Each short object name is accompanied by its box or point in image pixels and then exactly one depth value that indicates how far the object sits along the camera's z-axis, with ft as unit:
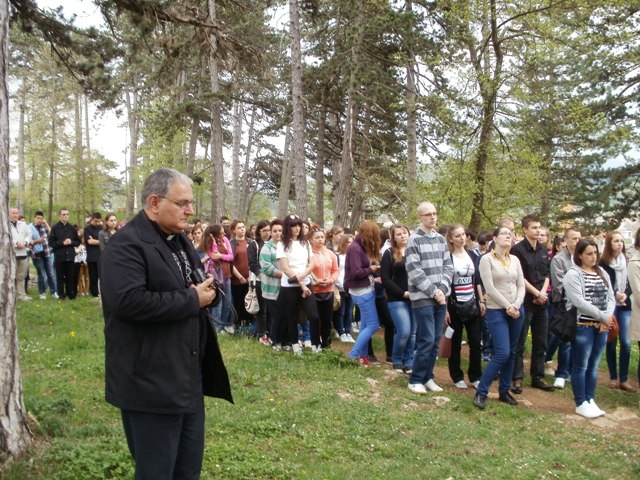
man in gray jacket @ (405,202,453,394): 21.07
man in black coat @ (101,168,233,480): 8.65
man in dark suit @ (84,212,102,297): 39.73
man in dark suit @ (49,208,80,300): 40.52
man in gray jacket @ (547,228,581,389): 25.14
